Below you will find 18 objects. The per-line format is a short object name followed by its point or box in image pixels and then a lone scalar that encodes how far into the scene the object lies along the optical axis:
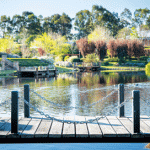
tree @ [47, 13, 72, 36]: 95.62
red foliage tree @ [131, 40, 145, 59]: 63.22
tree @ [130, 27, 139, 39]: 84.25
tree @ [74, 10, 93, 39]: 96.00
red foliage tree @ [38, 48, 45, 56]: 66.32
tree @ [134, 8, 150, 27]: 98.25
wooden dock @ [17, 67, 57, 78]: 36.78
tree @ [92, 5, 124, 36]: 93.88
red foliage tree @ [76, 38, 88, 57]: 65.25
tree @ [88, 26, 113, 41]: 74.44
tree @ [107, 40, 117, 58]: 62.72
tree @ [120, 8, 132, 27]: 99.78
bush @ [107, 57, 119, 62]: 61.56
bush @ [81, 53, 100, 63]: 53.84
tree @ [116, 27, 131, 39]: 86.44
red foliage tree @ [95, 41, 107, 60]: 63.56
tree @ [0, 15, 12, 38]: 93.12
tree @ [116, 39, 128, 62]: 62.31
